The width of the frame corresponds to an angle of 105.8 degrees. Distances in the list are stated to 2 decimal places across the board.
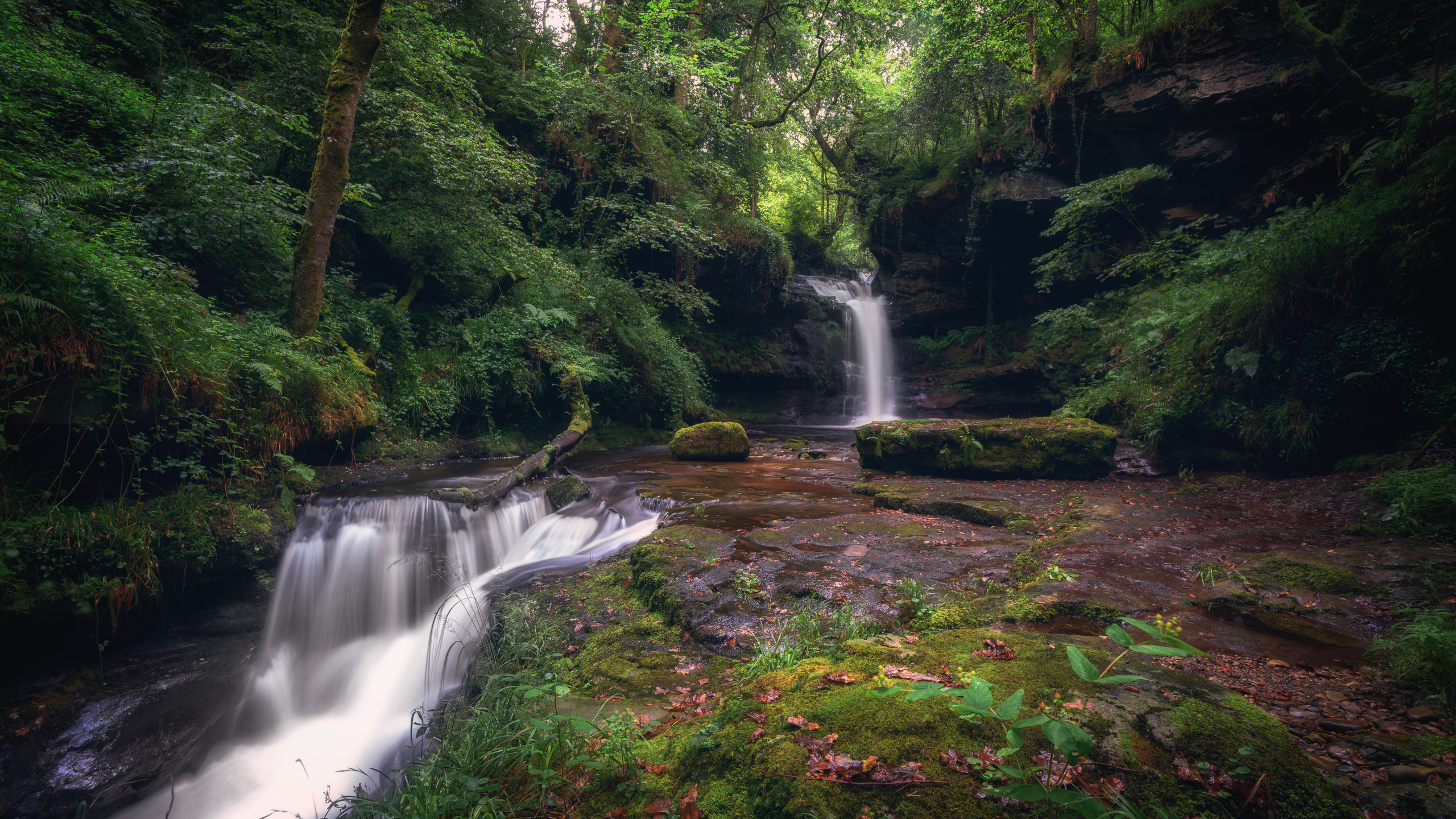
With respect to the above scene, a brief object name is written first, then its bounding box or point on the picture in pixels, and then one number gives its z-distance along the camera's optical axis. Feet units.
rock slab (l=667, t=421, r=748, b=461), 40.75
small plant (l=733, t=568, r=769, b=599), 15.35
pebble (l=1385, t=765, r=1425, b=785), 5.96
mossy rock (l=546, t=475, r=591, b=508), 28.07
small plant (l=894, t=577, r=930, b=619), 13.26
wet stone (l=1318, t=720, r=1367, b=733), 7.66
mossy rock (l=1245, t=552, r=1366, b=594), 13.57
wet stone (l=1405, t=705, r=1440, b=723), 7.77
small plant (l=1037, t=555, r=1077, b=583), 14.67
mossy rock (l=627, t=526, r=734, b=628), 15.49
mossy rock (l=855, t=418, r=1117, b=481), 30.68
